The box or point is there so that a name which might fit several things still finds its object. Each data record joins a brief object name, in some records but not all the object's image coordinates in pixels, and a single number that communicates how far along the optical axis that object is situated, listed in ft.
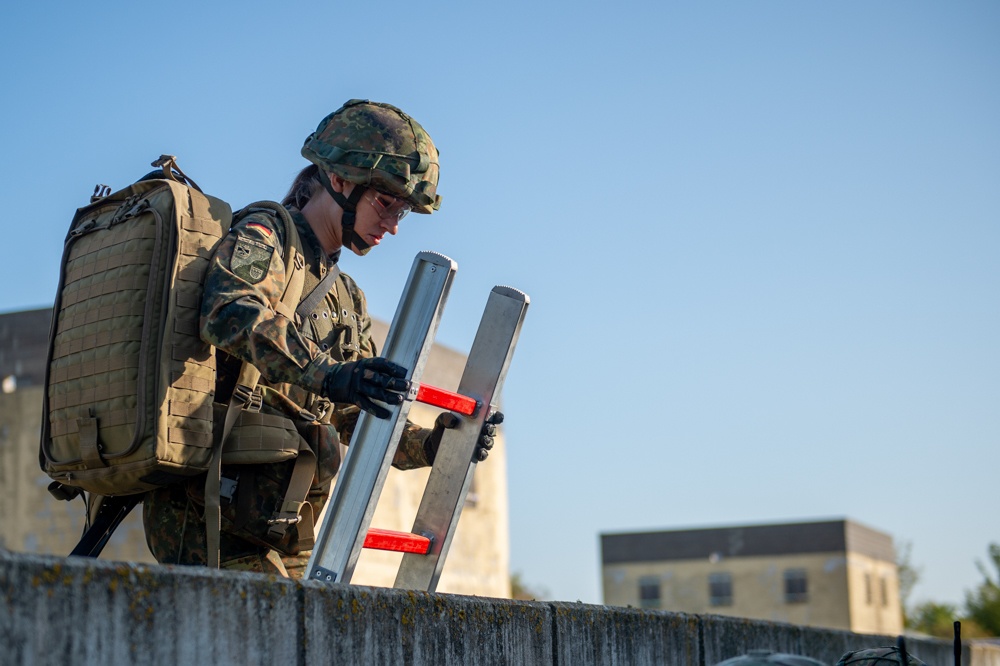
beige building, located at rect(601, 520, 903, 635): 152.87
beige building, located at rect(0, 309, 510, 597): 66.59
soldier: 12.43
